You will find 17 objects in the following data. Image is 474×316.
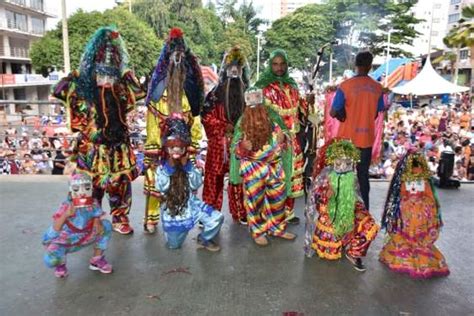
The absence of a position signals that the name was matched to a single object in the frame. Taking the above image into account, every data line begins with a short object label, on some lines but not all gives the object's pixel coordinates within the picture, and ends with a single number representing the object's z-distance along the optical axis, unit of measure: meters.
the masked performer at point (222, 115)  3.87
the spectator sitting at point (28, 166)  7.20
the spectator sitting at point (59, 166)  6.64
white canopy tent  13.87
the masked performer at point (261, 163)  3.49
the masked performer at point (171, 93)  3.64
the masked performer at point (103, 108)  3.50
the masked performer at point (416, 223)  3.15
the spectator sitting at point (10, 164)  6.91
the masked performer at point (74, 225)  2.89
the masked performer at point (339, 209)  3.19
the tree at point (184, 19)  31.17
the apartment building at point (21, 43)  29.31
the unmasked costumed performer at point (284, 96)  3.80
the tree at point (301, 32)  18.25
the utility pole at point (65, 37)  12.88
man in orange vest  3.71
